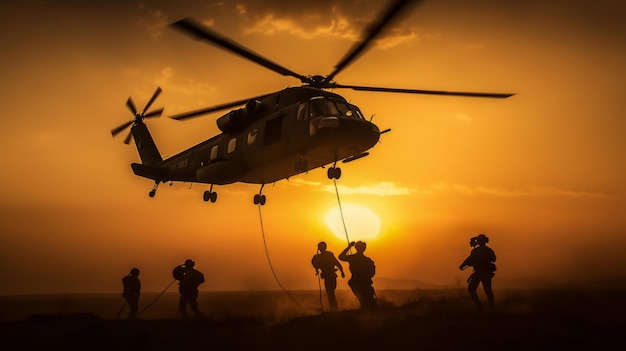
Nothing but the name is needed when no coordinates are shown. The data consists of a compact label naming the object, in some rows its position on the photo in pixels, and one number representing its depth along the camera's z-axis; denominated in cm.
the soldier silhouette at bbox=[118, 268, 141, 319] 1828
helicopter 1684
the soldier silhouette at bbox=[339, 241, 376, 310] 1630
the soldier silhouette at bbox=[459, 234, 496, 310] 1609
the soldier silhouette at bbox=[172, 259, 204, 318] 1661
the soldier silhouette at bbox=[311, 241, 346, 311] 1730
